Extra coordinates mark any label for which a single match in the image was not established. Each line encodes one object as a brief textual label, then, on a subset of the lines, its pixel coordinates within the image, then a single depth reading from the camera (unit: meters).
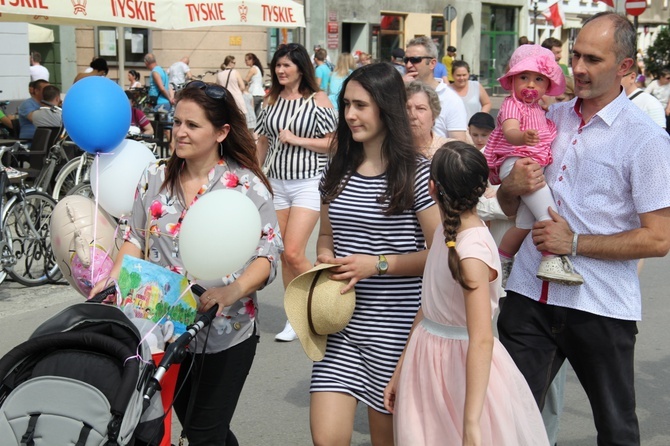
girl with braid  3.12
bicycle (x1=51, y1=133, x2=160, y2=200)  10.23
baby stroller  2.82
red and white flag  39.91
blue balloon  4.16
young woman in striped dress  3.68
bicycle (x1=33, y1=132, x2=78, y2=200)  10.47
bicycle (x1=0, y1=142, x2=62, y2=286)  8.33
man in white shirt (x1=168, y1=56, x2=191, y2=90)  22.92
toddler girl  3.64
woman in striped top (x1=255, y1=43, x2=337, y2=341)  6.47
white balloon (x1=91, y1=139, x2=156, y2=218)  4.19
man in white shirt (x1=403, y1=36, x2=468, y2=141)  7.55
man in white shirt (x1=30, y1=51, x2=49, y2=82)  20.08
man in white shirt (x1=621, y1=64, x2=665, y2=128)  8.18
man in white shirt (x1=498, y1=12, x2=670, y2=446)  3.47
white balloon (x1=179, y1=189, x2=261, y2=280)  3.37
